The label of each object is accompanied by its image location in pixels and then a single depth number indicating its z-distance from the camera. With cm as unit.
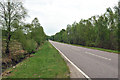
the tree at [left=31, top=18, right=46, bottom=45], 2565
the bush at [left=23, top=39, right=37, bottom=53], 1529
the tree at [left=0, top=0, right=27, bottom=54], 1338
